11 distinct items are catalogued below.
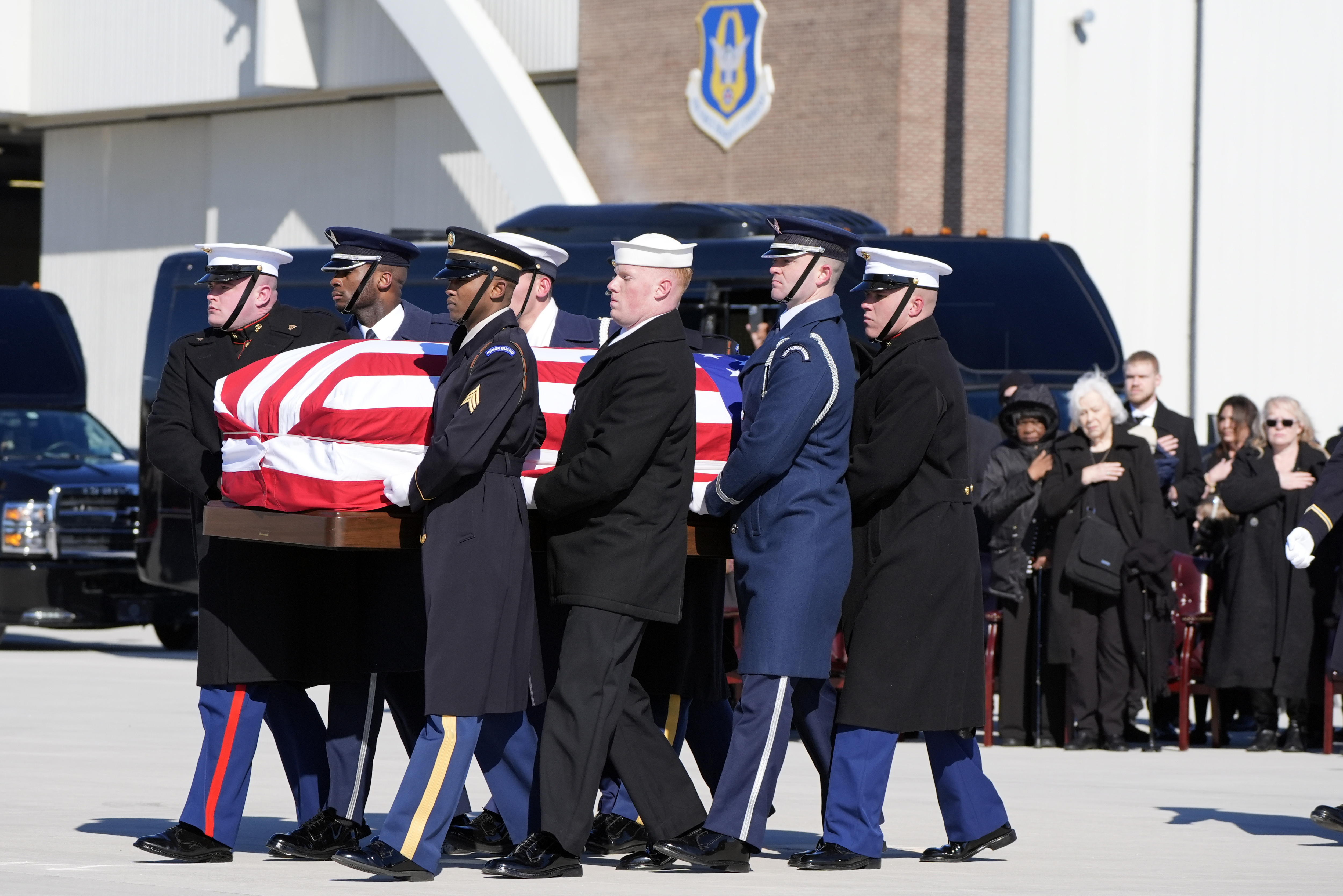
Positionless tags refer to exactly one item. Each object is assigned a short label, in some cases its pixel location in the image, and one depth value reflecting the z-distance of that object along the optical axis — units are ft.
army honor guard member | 45.91
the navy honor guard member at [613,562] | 47.32
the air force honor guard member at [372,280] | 53.72
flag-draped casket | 47.29
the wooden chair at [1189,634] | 82.38
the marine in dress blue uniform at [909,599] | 49.47
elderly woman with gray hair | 80.18
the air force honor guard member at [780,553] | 48.60
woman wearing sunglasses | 81.66
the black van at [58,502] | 112.78
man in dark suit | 85.87
